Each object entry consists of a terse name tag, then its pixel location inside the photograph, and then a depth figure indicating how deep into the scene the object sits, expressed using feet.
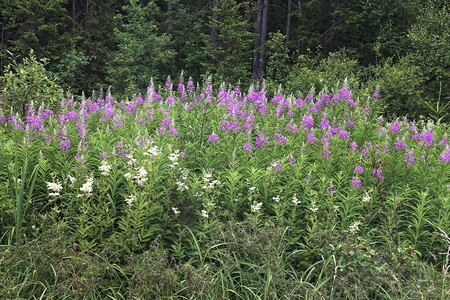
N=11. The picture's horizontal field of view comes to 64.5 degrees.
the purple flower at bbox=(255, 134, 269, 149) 15.41
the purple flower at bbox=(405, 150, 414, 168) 14.45
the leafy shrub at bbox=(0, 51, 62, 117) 20.75
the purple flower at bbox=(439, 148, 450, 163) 13.99
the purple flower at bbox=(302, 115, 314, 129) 18.11
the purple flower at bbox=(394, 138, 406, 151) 15.25
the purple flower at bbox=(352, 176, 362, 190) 12.53
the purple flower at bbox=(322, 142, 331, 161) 14.40
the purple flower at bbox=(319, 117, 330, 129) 17.47
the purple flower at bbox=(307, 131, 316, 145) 16.02
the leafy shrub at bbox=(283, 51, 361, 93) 39.86
